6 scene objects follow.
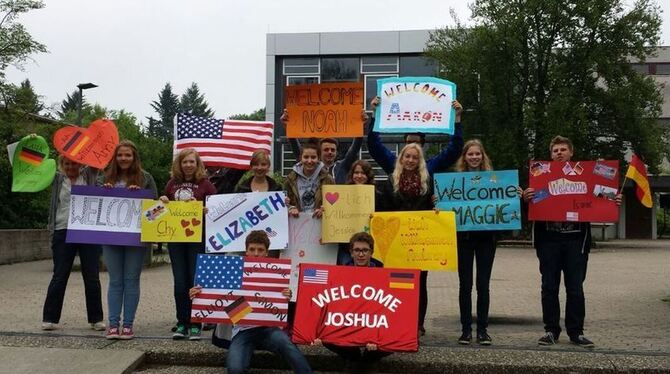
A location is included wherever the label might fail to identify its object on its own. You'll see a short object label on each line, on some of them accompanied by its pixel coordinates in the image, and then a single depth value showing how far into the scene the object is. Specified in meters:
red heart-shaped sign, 6.71
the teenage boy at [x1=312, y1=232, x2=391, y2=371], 5.57
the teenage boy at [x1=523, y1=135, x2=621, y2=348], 6.26
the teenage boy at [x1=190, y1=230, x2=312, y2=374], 5.23
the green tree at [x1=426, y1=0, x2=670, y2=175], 30.11
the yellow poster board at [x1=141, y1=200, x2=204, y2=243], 6.30
